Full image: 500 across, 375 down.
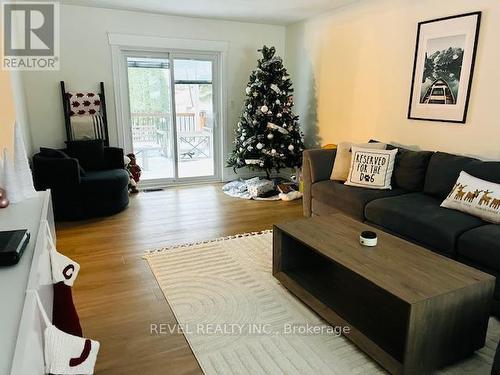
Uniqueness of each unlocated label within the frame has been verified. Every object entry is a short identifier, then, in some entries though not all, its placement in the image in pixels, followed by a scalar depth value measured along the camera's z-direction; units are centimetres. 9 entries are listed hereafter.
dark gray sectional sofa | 229
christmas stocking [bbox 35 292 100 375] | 102
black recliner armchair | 377
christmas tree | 500
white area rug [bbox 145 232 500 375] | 183
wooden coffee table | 165
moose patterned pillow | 249
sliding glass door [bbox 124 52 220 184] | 518
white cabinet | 82
